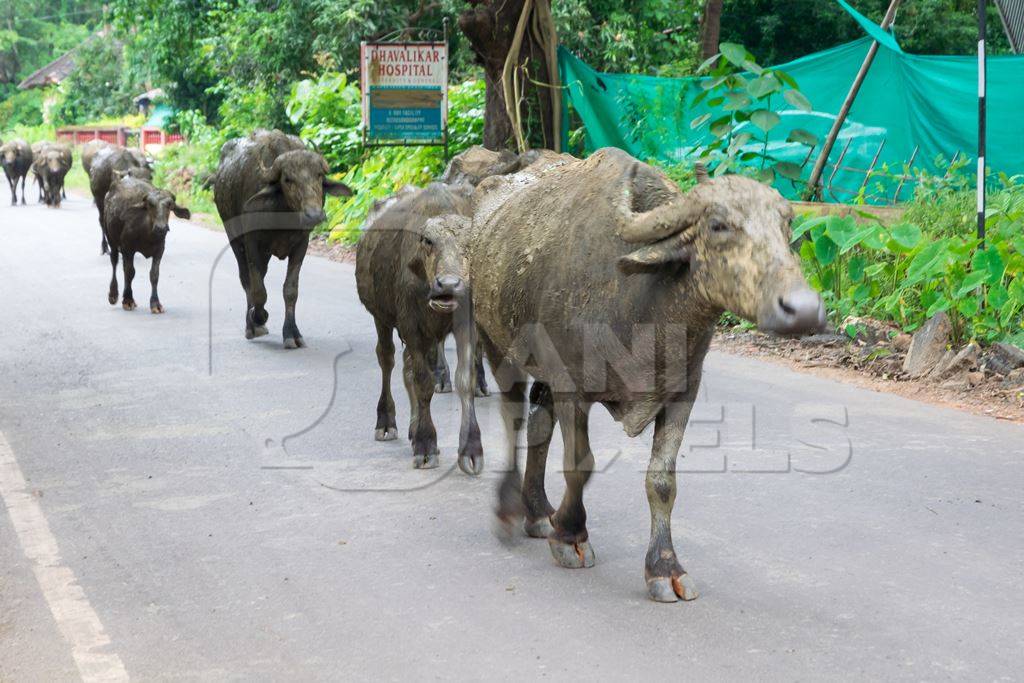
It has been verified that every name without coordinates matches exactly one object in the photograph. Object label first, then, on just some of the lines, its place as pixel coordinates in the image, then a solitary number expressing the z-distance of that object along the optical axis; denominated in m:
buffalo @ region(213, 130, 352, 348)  10.58
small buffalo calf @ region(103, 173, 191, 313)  12.93
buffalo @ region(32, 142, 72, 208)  29.03
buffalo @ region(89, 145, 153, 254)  18.06
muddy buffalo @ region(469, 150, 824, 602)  4.27
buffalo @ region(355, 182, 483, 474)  6.52
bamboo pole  12.30
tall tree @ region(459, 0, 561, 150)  12.98
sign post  15.45
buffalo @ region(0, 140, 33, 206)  32.03
